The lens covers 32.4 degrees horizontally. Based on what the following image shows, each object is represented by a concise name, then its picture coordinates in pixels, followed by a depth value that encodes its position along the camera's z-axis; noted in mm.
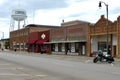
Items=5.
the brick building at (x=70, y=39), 39782
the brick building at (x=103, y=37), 33268
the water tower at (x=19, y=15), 94185
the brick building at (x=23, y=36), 64908
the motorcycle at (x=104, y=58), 24490
